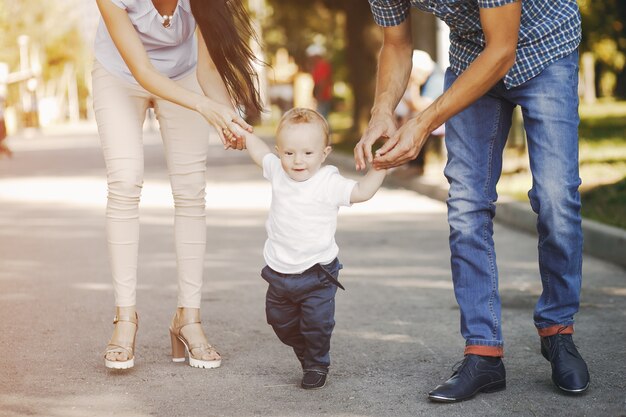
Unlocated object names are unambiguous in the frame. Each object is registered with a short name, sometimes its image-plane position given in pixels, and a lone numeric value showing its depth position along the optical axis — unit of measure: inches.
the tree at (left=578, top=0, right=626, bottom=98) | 662.5
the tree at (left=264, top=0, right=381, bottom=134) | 892.6
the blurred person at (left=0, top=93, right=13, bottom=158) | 817.1
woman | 164.9
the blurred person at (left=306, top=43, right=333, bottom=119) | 896.9
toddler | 154.4
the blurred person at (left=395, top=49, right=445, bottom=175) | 466.3
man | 145.6
